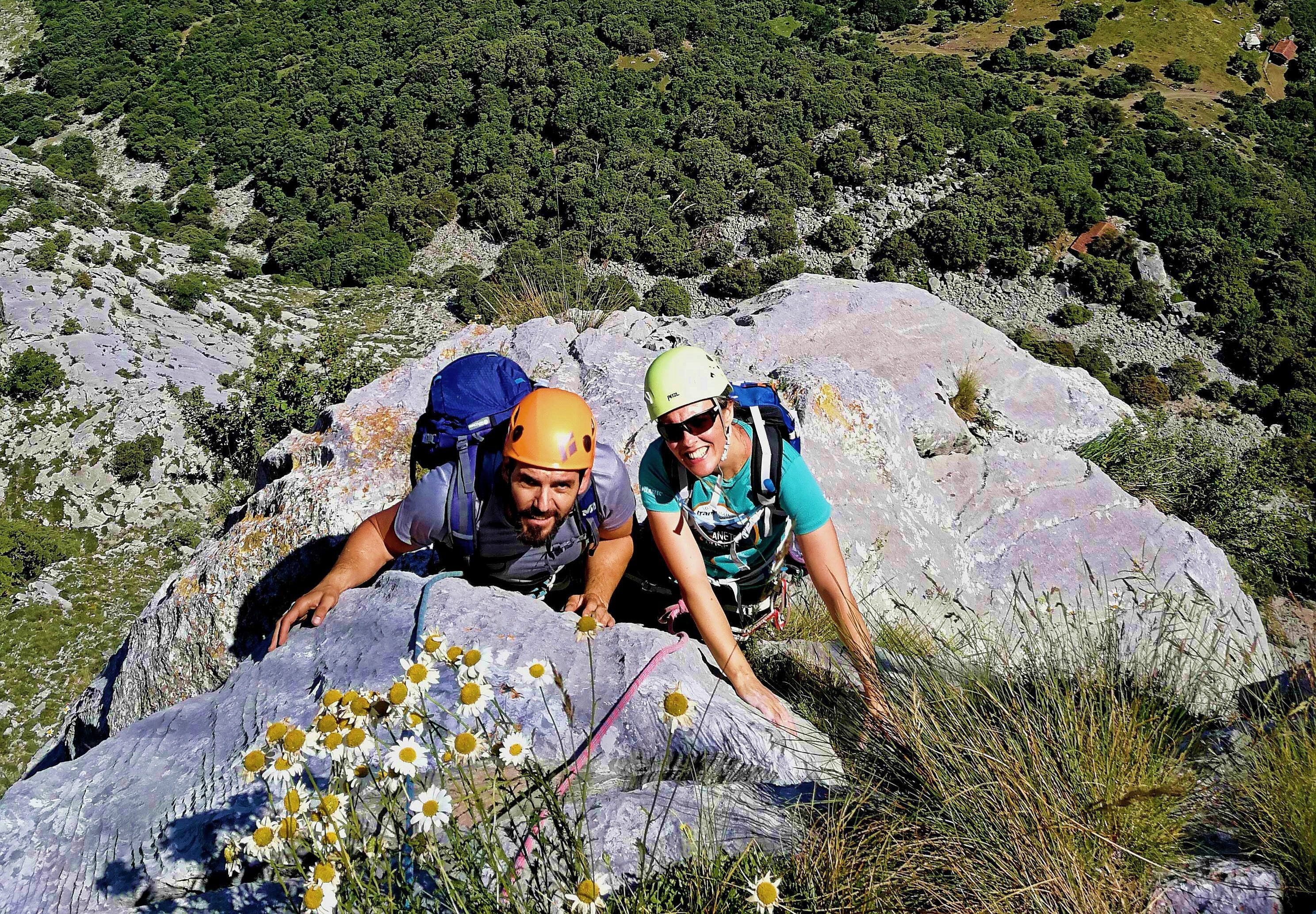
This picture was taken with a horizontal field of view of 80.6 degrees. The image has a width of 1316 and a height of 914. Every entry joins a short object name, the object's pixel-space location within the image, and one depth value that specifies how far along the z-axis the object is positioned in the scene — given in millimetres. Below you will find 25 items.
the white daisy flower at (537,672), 2432
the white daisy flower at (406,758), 2113
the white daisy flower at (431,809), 2039
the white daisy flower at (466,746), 2168
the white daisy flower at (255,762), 2092
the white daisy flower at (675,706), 2363
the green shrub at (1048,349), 37656
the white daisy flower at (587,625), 2586
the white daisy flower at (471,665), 2209
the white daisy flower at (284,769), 2104
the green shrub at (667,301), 39562
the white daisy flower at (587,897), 2094
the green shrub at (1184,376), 39719
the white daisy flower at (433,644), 2311
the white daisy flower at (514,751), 2107
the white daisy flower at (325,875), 2045
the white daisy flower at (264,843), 2090
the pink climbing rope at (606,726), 2829
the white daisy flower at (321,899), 1941
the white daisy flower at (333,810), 2033
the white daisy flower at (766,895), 2236
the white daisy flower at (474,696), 2139
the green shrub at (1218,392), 39969
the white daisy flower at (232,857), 2193
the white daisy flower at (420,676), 2176
